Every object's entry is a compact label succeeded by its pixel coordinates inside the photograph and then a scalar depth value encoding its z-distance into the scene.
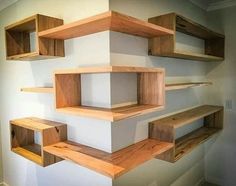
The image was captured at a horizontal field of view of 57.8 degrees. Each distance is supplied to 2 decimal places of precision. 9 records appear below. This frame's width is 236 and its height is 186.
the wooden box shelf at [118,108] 1.28
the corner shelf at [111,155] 1.21
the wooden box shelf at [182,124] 1.68
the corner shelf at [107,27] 1.16
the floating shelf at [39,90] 1.58
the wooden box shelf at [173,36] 1.59
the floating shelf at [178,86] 1.61
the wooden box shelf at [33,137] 1.61
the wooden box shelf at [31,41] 1.59
